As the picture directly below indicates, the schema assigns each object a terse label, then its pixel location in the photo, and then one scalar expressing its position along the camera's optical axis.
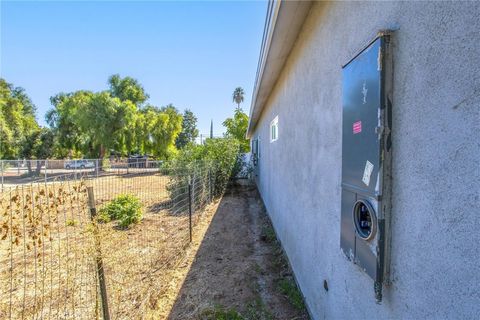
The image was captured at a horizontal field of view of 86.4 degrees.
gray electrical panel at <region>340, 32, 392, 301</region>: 1.29
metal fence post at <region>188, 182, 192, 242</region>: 5.08
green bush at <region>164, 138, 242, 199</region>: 7.64
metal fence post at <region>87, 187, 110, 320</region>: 2.24
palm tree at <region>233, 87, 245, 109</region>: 58.22
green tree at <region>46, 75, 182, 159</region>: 22.59
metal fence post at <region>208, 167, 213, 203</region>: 8.65
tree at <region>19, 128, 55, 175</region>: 27.82
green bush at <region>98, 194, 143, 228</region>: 6.23
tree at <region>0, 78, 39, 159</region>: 21.26
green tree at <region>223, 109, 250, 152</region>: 25.06
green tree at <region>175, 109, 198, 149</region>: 55.22
